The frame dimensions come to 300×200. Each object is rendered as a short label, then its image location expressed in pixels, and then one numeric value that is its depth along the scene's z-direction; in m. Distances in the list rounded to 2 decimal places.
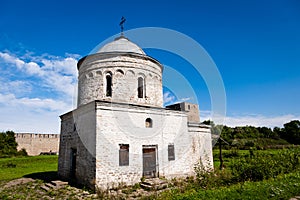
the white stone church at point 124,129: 11.75
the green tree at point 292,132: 55.16
